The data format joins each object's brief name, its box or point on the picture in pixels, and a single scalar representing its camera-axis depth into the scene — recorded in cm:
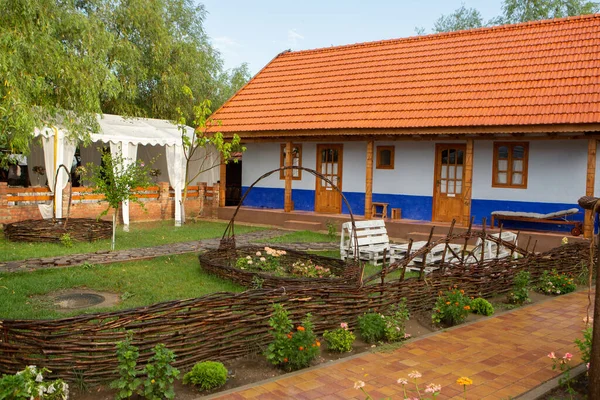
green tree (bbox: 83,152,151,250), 1077
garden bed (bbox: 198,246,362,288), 727
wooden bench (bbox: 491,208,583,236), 1198
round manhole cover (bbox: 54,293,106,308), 712
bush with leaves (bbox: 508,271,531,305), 751
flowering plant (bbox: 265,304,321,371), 489
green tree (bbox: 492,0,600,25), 2784
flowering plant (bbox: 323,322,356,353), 539
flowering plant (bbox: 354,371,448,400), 366
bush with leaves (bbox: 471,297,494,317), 694
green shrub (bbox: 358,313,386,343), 566
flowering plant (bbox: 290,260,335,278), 801
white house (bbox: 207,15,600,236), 1267
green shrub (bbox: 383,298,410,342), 572
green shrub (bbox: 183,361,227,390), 443
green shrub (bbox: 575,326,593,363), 472
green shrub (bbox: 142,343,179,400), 411
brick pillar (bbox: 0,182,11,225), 1381
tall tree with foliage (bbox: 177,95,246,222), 1566
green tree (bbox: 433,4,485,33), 3328
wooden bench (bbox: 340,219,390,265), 1038
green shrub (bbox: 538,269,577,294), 826
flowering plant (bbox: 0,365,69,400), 373
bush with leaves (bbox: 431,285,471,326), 635
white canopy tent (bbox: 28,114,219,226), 1431
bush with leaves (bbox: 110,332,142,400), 407
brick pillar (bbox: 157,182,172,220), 1753
